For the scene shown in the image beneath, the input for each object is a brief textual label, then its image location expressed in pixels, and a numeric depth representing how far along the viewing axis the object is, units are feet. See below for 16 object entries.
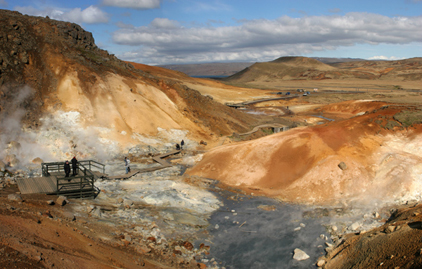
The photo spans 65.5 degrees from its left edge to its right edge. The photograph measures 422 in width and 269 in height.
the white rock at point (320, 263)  45.11
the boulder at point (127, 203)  58.68
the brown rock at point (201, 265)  44.29
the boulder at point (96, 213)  51.45
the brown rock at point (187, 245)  48.04
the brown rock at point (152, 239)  47.83
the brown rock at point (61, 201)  50.38
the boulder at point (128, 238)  45.13
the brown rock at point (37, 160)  79.92
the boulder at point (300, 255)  46.91
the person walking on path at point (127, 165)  80.55
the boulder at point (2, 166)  70.85
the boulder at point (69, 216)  45.49
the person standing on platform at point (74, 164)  62.39
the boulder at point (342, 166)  68.18
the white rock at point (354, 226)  52.30
